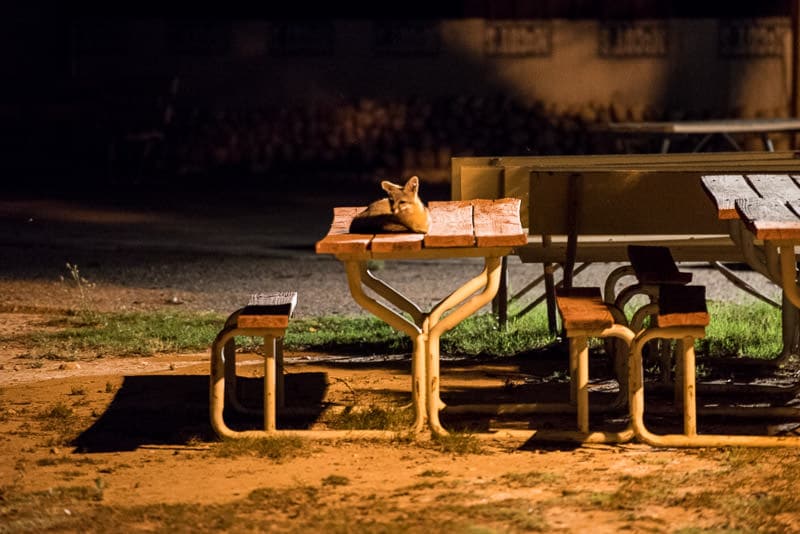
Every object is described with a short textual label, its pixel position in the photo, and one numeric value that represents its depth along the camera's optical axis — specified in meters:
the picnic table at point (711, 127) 23.32
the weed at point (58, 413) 10.81
